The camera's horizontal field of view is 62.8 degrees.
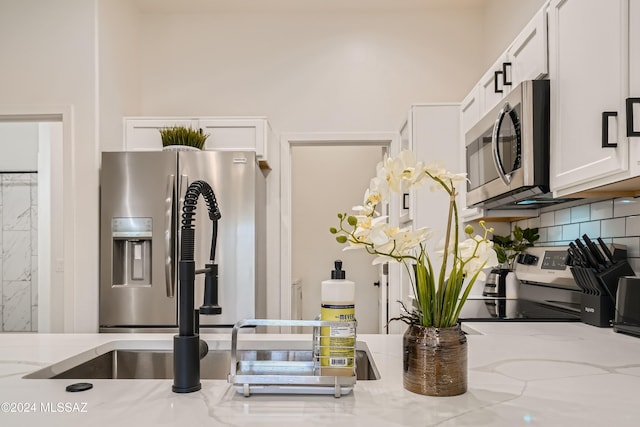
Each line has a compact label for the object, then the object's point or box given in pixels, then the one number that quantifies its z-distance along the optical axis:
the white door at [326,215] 5.14
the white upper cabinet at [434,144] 3.13
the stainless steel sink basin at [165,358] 1.53
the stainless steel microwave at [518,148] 1.84
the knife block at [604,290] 1.82
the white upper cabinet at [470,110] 2.72
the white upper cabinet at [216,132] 3.49
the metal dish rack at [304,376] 1.00
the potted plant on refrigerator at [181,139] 3.22
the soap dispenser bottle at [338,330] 1.03
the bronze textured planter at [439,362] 1.00
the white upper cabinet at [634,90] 1.33
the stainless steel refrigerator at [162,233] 3.04
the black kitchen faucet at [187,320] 1.04
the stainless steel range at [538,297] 2.09
